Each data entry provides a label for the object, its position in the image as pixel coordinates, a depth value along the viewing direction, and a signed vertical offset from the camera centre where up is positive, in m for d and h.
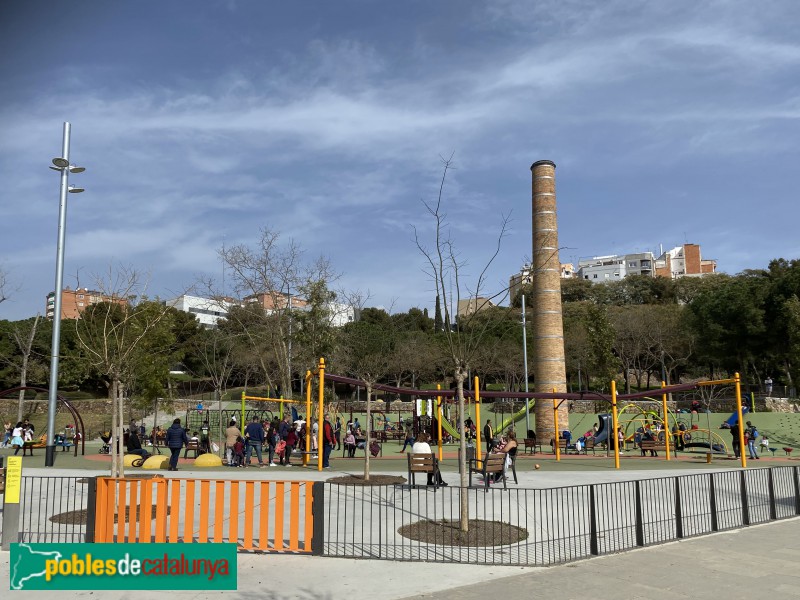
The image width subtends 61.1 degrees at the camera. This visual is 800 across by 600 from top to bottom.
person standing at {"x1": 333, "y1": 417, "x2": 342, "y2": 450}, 27.46 -1.42
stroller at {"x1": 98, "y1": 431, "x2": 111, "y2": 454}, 26.97 -1.78
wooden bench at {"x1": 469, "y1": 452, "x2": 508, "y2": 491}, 13.62 -1.36
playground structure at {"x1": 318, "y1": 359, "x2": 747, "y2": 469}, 19.78 +0.04
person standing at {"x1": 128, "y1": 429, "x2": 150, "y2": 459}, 20.64 -1.37
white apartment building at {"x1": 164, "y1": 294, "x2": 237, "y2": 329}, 94.00 +12.92
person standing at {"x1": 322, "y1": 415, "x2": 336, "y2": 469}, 18.70 -1.19
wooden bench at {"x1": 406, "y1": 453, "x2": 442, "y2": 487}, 13.97 -1.39
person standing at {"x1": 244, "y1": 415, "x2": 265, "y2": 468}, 19.56 -1.07
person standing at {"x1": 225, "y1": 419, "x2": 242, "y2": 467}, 19.12 -1.02
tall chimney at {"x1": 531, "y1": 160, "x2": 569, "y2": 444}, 36.59 +4.79
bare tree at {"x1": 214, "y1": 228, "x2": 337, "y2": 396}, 34.28 +3.98
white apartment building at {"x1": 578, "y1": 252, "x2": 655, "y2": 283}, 132.25 +25.58
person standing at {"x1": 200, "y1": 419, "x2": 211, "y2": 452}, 24.36 -1.59
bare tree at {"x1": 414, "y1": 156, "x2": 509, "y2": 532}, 9.72 +0.69
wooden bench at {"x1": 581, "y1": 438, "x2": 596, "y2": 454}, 30.12 -2.12
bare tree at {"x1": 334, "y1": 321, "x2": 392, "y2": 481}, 55.72 +4.12
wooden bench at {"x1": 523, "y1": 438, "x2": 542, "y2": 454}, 27.08 -1.85
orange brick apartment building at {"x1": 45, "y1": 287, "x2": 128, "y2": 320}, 81.94 +12.17
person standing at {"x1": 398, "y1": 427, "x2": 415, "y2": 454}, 27.61 -1.70
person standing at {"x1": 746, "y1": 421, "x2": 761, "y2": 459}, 24.38 -1.65
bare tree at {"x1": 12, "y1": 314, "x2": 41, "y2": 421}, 38.81 +4.12
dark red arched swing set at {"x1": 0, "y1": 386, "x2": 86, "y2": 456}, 23.91 -0.57
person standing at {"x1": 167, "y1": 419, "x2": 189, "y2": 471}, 17.39 -1.02
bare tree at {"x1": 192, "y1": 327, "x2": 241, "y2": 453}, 52.69 +4.05
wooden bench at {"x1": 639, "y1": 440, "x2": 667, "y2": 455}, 24.12 -1.76
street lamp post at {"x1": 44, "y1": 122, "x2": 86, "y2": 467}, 19.02 +3.02
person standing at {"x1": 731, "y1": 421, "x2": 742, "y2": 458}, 23.58 -1.55
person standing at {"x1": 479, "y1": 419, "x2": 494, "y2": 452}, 21.81 -1.38
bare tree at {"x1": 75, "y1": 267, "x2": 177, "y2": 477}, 12.50 +1.23
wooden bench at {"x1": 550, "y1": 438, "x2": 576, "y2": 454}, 29.19 -2.21
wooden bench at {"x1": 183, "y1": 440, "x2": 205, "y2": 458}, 23.80 -1.67
